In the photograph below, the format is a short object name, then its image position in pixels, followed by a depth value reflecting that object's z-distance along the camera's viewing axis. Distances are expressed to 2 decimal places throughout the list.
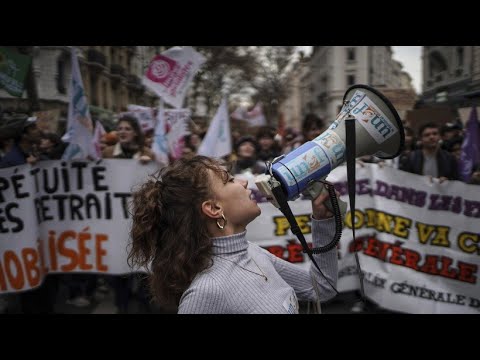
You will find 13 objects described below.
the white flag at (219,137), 4.47
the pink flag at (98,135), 4.33
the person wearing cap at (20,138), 3.68
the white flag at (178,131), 4.51
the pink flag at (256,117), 9.20
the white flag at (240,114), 9.16
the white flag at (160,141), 4.09
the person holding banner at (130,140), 4.17
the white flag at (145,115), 5.10
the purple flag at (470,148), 3.81
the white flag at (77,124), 3.86
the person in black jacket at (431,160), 3.89
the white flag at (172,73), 4.46
